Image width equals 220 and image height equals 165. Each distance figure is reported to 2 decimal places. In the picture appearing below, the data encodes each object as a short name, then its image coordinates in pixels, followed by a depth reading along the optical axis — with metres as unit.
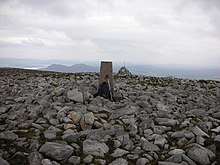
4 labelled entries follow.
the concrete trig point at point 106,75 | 12.63
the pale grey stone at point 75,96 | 11.03
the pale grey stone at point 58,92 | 11.82
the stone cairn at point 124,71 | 34.91
